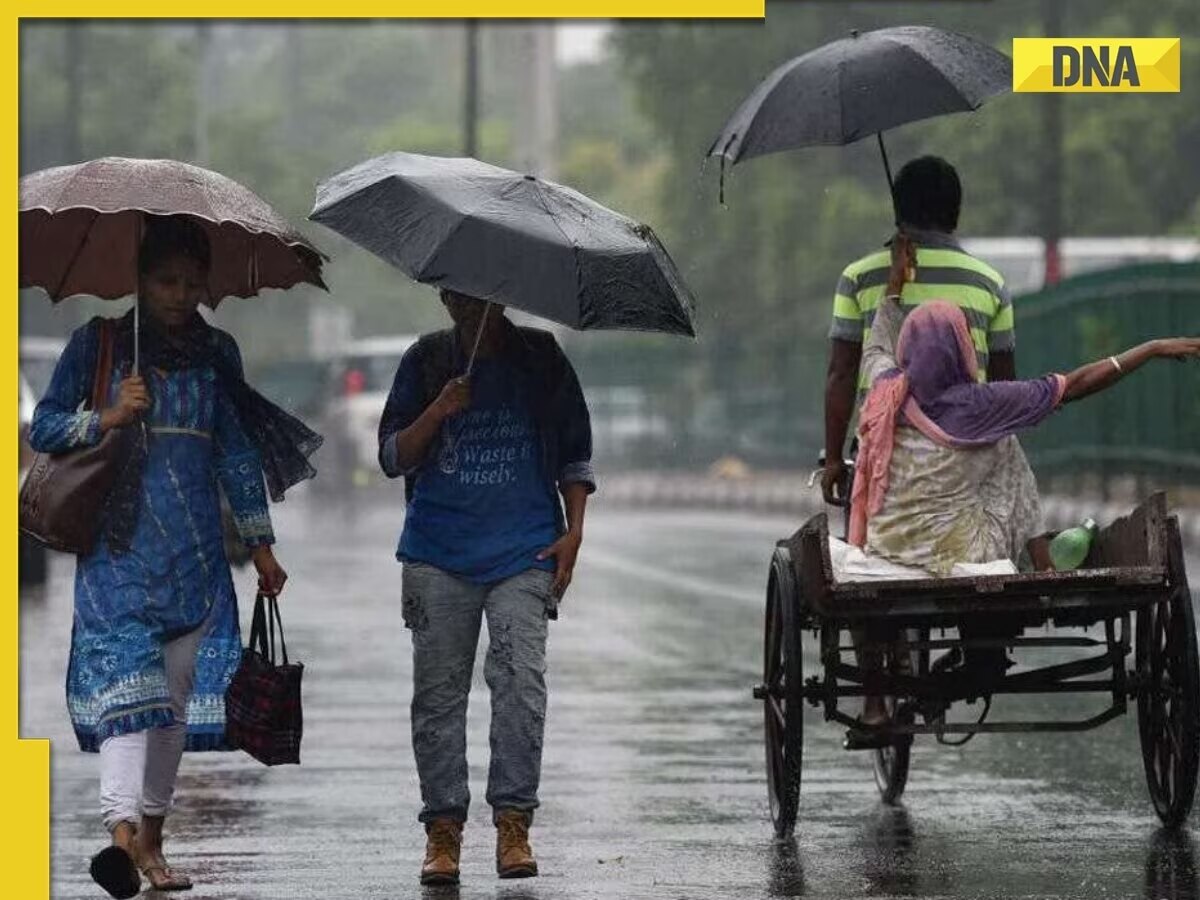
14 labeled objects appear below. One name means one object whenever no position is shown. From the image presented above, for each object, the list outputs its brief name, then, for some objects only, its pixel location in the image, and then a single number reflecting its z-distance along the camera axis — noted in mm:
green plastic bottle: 16922
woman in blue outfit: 14648
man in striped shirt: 17094
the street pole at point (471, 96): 88856
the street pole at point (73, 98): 101187
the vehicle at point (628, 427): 90875
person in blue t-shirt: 15305
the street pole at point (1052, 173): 60281
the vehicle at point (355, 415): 68000
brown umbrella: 14609
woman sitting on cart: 16656
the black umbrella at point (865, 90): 16937
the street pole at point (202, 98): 118625
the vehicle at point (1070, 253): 75937
